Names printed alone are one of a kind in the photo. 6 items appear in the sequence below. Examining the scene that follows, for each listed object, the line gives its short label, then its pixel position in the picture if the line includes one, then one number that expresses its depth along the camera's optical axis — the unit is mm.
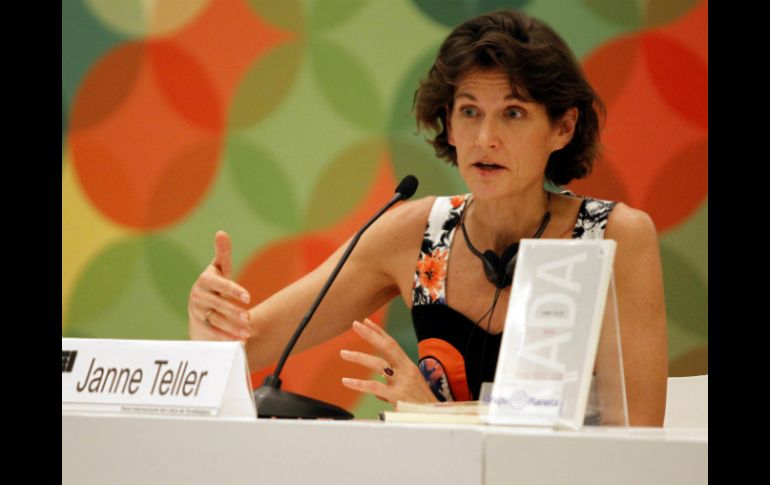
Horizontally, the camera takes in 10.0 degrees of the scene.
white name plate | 5026
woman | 5691
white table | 4825
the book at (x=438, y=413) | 4975
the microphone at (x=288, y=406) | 5219
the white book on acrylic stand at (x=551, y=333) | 4949
